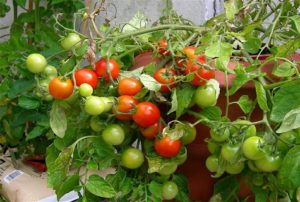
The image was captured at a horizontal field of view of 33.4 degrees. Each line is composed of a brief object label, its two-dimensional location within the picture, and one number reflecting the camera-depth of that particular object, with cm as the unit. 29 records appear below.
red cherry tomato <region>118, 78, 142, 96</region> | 67
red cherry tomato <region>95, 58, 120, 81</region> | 70
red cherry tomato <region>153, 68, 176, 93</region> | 66
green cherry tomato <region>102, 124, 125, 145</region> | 67
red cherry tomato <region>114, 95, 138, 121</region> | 65
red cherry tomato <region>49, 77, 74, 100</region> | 67
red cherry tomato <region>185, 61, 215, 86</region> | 64
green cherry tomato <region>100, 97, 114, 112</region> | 66
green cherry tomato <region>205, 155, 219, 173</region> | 66
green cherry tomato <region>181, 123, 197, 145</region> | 66
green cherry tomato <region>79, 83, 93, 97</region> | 66
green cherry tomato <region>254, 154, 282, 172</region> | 59
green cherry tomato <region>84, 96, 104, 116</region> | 64
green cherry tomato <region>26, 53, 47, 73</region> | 72
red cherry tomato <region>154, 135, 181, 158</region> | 65
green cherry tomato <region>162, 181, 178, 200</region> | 70
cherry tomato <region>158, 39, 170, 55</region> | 74
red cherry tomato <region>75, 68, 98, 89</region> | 68
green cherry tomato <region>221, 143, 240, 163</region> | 60
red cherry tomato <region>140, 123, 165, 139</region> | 67
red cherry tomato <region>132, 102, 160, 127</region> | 64
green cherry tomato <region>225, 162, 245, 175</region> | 64
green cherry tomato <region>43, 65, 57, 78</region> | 74
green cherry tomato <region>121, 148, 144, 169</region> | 68
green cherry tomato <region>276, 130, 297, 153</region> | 59
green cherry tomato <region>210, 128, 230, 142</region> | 62
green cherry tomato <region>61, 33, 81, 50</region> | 74
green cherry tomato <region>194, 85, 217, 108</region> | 64
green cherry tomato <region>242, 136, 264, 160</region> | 57
